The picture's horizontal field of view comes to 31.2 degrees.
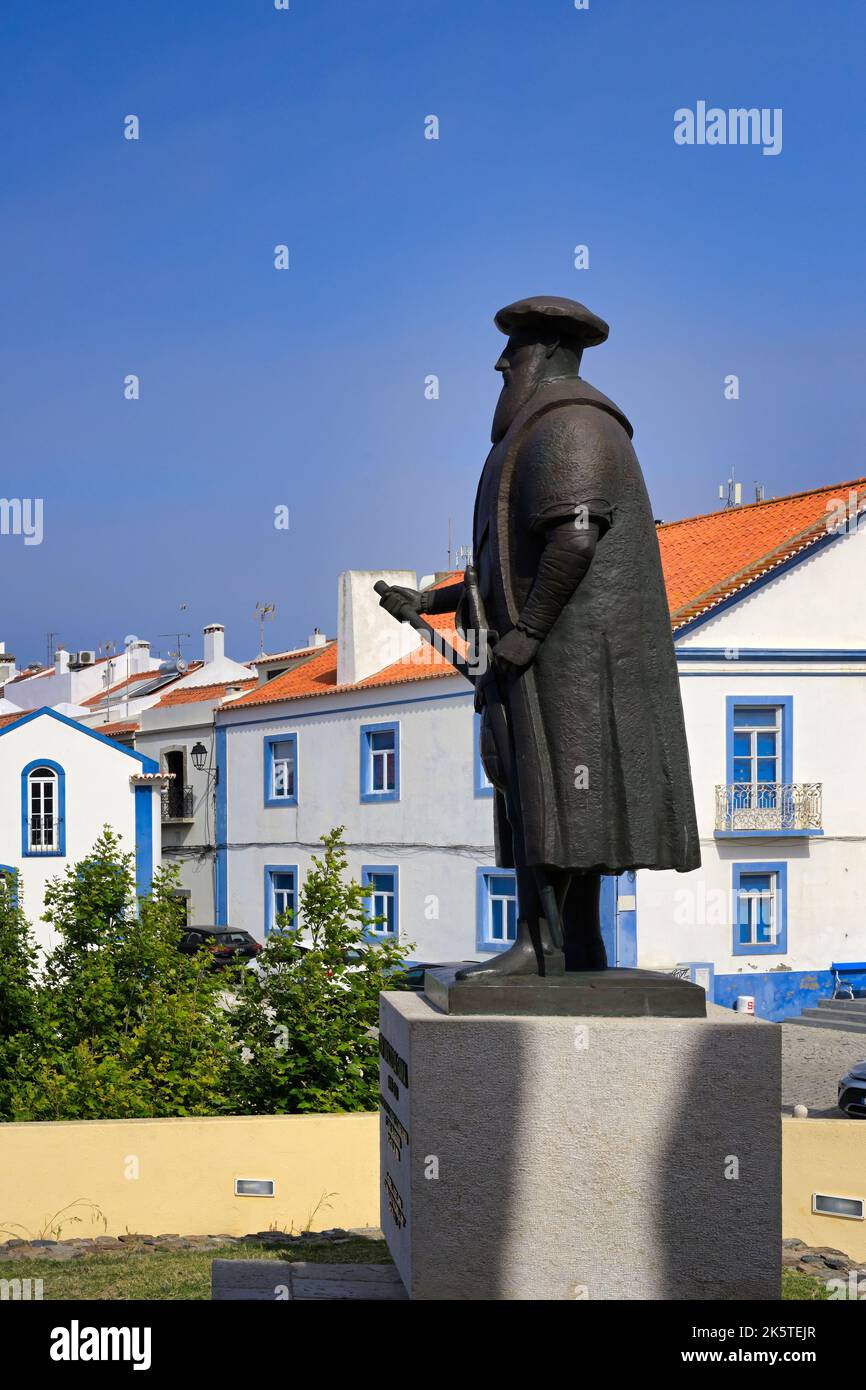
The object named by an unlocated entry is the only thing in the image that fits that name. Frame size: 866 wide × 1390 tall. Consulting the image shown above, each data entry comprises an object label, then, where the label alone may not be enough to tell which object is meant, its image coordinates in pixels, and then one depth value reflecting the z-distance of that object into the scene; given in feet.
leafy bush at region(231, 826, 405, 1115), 31.65
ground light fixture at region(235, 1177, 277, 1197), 28.86
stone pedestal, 17.69
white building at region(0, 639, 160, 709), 165.17
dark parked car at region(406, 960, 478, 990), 72.70
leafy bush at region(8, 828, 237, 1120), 31.55
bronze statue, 19.11
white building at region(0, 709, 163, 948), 95.09
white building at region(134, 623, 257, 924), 119.75
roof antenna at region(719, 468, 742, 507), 114.21
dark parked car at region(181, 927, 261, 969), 100.07
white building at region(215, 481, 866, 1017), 80.59
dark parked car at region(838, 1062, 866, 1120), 51.85
